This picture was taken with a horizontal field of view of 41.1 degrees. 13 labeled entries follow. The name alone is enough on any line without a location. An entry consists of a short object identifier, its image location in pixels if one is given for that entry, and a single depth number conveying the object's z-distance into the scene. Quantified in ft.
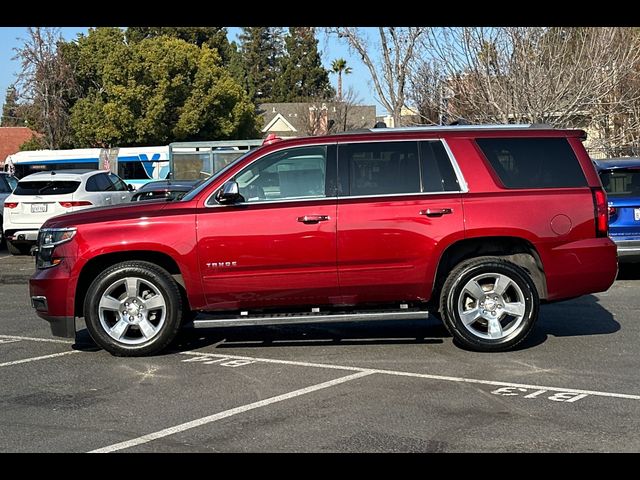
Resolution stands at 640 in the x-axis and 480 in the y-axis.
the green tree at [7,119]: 322.16
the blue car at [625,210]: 36.94
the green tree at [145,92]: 172.55
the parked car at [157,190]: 58.80
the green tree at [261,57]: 309.22
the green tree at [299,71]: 292.61
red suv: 24.77
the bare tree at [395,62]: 79.30
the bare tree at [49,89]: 160.79
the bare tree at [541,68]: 74.69
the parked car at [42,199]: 54.49
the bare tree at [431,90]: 81.05
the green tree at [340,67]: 264.31
